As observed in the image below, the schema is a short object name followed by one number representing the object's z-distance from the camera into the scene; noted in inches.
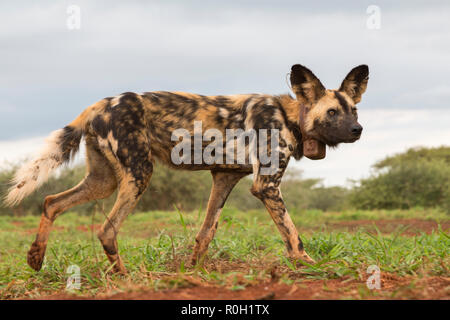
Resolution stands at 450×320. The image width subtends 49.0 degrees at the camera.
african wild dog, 176.9
